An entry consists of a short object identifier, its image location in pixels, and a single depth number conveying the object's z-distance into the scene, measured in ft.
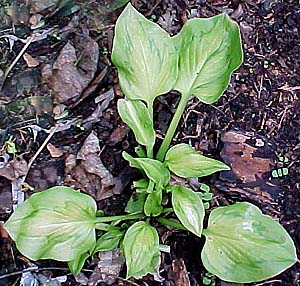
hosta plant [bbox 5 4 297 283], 4.78
